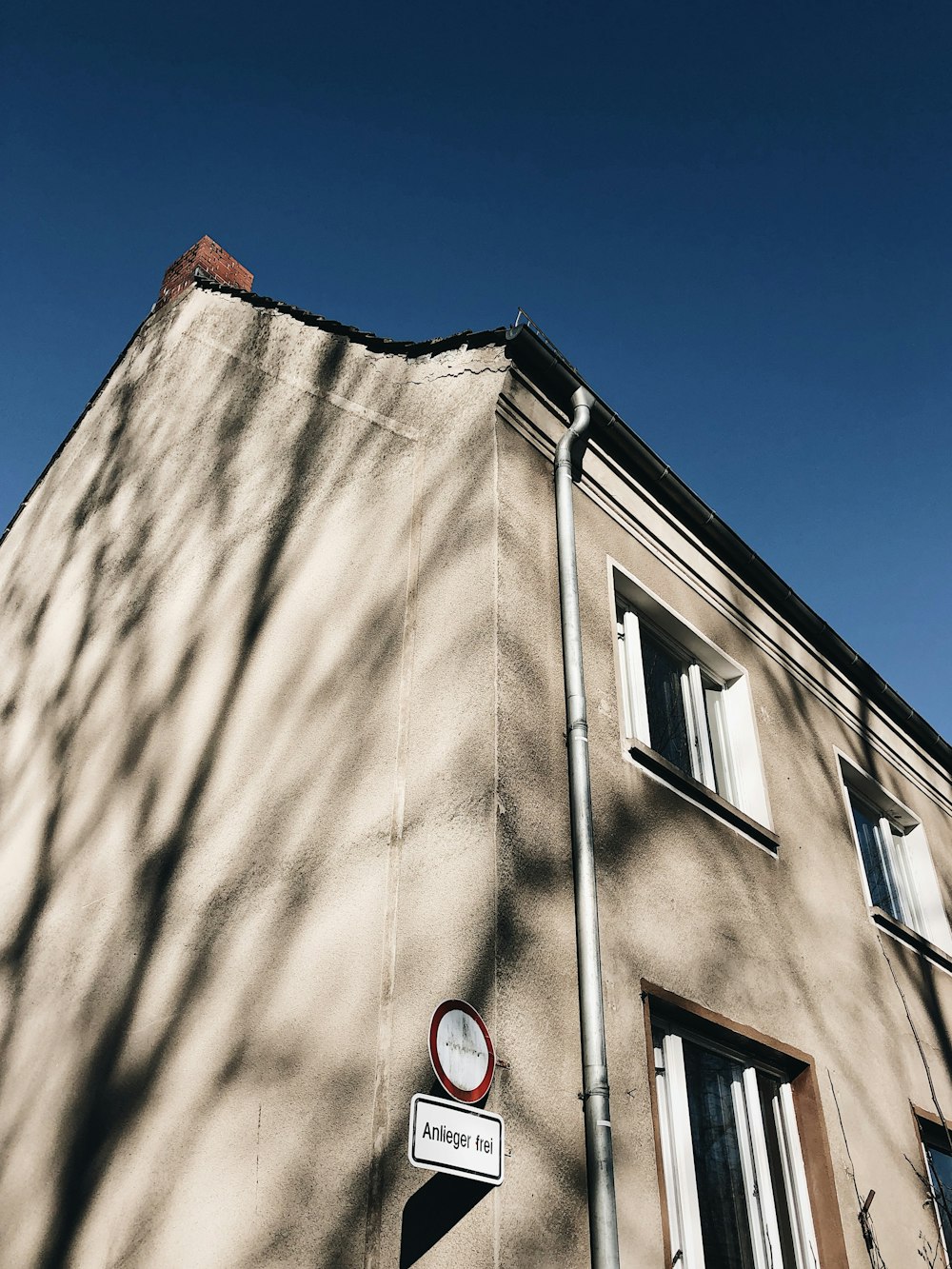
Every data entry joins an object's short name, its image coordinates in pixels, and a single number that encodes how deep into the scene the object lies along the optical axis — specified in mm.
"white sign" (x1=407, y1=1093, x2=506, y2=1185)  3412
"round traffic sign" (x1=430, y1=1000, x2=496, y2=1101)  3619
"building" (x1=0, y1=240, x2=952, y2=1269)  4371
